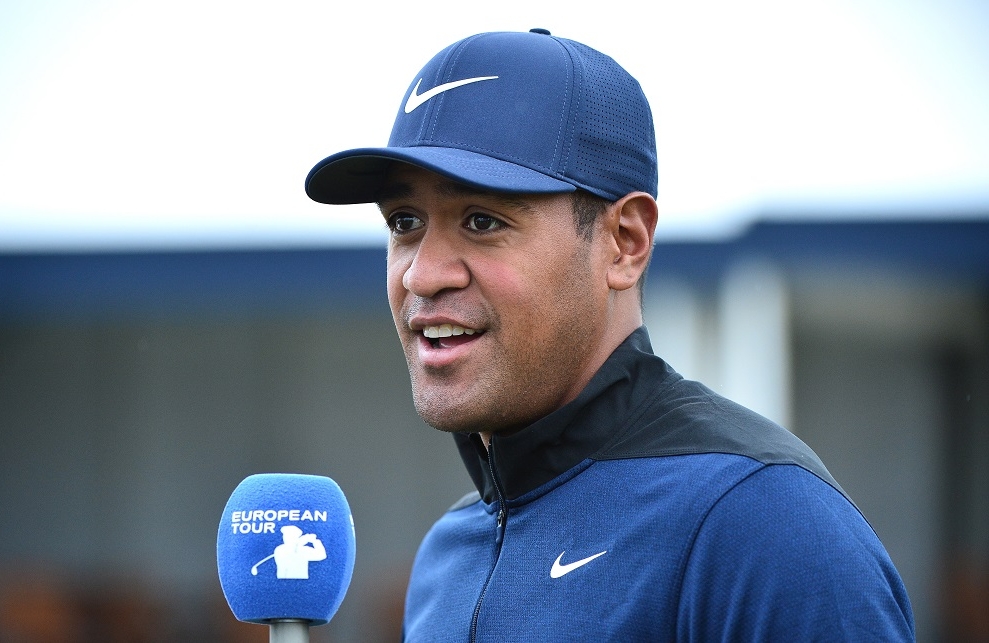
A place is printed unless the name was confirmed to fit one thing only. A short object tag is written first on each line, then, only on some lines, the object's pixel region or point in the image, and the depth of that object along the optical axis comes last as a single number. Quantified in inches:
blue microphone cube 136.6
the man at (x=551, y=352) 135.4
